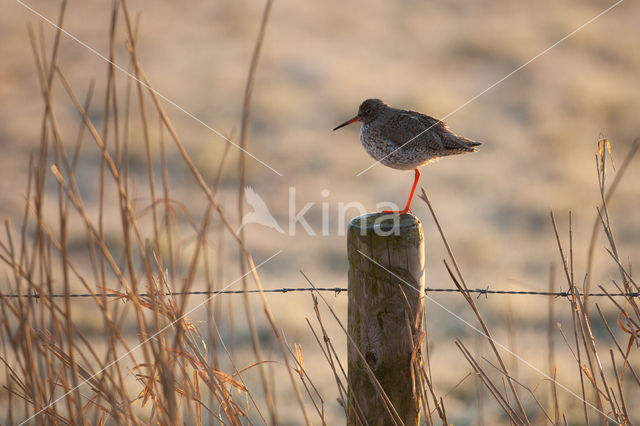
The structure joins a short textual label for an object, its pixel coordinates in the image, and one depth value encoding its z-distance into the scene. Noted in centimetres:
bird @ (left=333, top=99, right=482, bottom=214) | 956
